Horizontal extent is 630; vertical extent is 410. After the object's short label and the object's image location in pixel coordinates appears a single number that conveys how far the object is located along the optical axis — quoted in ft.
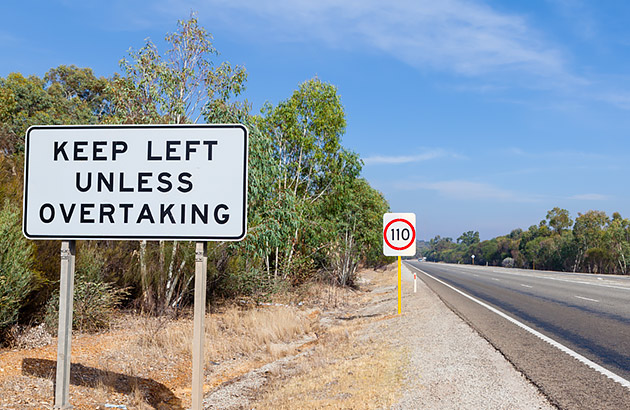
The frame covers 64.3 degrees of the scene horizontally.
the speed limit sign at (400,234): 42.37
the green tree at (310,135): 73.00
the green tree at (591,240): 242.78
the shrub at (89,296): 32.76
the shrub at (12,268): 25.91
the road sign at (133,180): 13.88
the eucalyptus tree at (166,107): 41.50
